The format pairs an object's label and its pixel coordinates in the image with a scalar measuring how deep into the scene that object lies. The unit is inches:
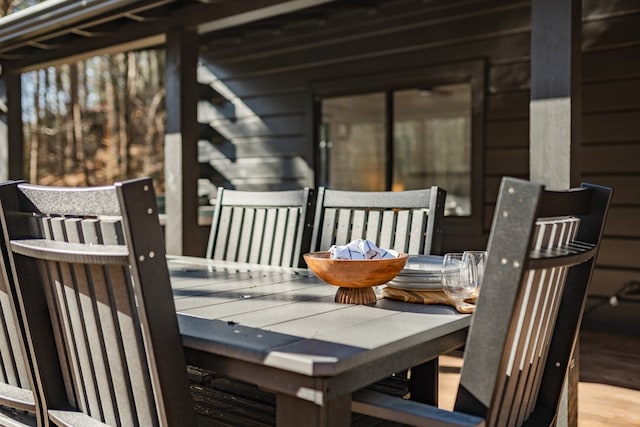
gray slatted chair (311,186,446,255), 84.6
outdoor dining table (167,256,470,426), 41.8
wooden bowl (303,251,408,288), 57.2
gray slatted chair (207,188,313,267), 97.0
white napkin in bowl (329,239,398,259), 59.2
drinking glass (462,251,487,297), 59.1
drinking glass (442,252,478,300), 58.9
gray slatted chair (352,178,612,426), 39.6
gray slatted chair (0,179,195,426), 42.4
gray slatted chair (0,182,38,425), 53.8
